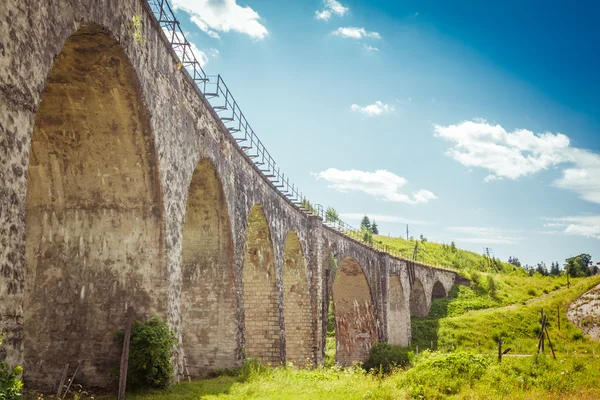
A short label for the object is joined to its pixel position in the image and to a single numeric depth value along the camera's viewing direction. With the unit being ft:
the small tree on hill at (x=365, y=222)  336.33
